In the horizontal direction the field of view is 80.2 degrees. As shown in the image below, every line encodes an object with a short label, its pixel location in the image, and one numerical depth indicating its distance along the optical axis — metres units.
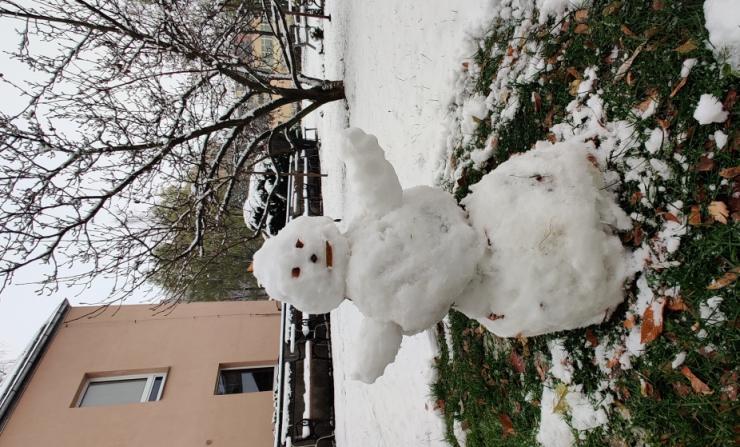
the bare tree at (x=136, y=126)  5.44
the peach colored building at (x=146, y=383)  7.80
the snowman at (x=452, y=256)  1.79
